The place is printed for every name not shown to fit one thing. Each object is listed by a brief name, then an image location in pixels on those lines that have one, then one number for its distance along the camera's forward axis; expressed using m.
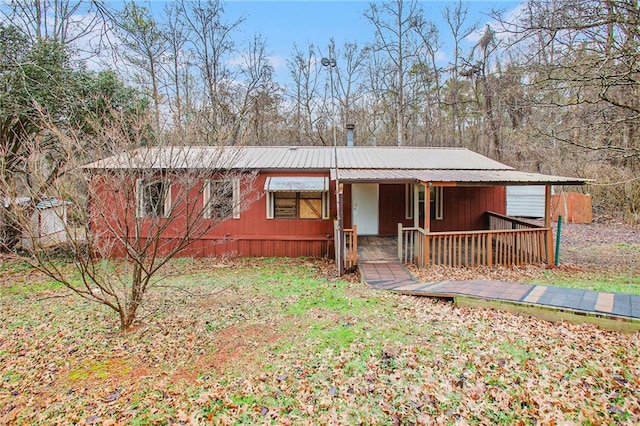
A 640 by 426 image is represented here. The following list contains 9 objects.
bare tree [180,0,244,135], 19.38
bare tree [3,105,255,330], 4.00
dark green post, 8.37
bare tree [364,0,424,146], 20.11
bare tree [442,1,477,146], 20.12
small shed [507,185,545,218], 15.48
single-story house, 8.38
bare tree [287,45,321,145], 21.42
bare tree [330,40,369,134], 21.25
